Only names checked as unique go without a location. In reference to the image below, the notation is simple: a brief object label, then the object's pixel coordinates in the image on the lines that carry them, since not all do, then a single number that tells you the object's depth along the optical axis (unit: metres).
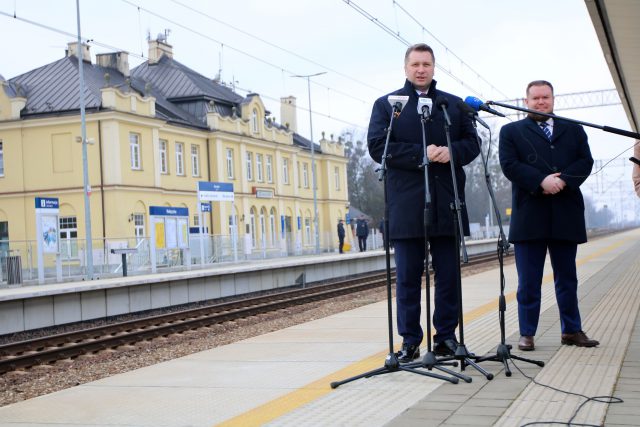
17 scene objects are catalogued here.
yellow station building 43.75
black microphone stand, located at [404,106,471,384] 5.69
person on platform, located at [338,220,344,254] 46.21
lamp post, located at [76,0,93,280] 27.72
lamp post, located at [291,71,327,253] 50.59
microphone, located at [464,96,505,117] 5.69
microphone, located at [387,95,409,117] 5.93
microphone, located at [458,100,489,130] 5.97
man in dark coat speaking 6.23
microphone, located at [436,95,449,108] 5.96
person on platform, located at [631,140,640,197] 5.84
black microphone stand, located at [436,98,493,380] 5.73
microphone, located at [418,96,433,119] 5.77
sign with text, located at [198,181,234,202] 37.38
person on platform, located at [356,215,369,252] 46.78
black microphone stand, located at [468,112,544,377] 5.74
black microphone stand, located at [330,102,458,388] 5.76
